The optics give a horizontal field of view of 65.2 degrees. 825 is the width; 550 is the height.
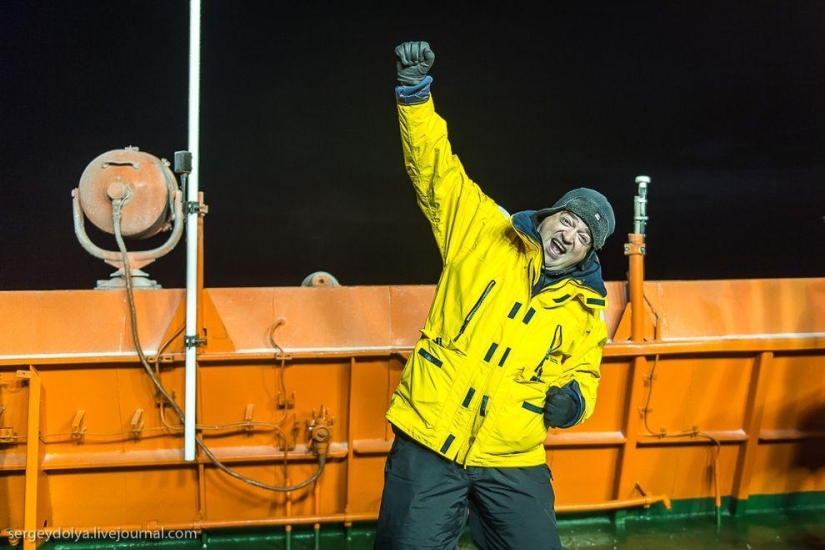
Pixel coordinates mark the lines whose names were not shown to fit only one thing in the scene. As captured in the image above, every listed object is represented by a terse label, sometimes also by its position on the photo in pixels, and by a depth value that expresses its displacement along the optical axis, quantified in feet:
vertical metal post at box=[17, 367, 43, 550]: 10.62
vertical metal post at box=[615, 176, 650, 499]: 12.95
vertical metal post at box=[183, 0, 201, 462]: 10.62
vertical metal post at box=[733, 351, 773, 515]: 13.48
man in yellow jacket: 7.14
